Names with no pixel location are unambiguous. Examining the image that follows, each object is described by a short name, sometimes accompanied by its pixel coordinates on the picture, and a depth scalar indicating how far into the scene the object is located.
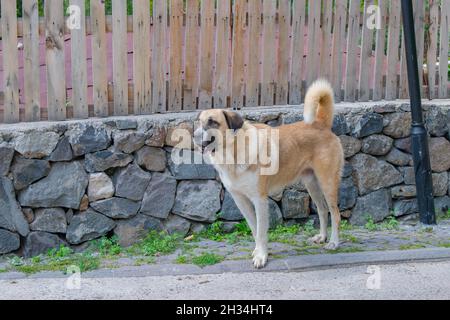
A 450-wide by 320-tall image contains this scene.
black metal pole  7.04
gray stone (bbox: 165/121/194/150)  6.82
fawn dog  5.84
